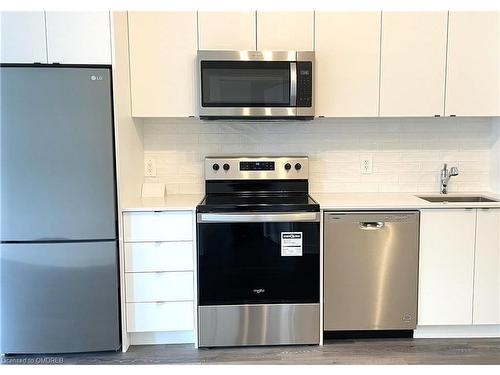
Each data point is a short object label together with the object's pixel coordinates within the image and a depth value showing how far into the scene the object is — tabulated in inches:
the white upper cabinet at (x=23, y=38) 80.1
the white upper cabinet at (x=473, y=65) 96.8
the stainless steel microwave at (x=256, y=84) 93.0
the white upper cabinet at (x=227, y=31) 95.9
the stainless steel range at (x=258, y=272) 89.2
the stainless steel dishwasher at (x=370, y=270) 91.2
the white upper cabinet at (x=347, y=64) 96.8
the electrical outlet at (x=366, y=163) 112.4
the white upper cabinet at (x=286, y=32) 96.3
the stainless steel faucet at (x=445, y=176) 108.3
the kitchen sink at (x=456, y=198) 106.2
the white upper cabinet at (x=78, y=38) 81.1
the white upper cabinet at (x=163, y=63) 95.4
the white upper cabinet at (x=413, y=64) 97.0
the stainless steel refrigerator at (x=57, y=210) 80.7
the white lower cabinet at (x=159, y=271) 89.1
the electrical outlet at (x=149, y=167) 110.3
